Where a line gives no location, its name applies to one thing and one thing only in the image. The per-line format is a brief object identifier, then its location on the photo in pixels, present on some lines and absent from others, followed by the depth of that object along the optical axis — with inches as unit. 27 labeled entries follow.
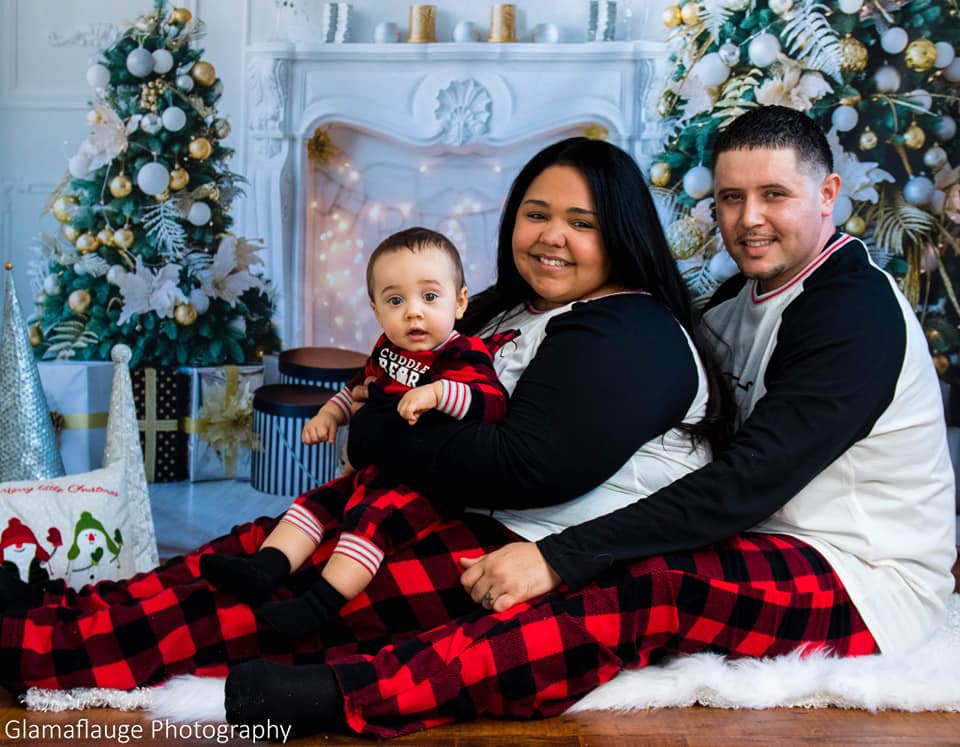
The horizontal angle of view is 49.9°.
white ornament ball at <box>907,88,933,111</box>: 122.9
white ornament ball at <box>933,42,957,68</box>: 121.9
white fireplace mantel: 120.5
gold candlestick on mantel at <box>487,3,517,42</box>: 120.0
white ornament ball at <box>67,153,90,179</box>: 122.7
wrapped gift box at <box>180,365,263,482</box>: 127.3
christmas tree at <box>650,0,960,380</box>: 120.0
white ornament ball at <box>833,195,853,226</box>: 122.3
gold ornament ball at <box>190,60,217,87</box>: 121.6
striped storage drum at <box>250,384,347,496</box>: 120.7
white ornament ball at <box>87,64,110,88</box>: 121.9
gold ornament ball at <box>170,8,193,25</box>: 121.0
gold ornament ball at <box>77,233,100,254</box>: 123.6
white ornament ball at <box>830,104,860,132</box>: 120.5
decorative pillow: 86.9
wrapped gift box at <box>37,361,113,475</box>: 124.3
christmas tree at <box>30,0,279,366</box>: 122.0
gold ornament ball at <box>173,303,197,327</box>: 125.1
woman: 62.5
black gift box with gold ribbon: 126.2
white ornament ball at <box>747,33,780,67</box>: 119.3
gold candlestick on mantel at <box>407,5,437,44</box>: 120.6
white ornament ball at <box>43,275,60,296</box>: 124.7
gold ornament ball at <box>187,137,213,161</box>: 122.5
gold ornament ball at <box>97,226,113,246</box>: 123.7
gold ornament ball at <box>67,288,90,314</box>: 124.1
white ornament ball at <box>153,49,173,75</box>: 120.7
